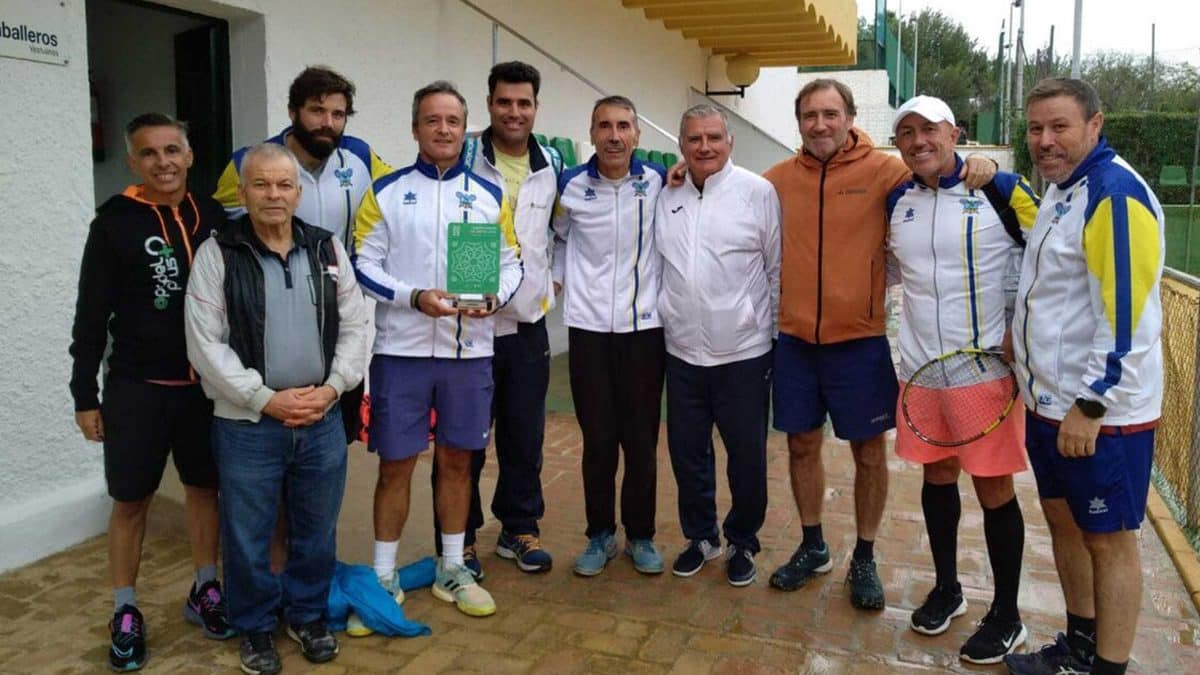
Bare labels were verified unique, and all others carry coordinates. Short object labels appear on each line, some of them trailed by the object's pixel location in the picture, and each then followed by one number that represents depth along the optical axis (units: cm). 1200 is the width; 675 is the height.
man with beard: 406
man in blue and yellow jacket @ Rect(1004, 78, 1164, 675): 310
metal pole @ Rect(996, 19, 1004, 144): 3544
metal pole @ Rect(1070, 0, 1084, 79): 2011
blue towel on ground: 405
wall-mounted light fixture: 1442
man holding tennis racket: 377
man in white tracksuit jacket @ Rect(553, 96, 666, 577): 453
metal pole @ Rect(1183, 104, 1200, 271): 1377
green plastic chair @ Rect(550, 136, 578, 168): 889
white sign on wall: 439
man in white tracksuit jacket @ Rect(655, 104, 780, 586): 439
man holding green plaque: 407
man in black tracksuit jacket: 364
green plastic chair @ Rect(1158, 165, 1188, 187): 2178
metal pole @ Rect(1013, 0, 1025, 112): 3647
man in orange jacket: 417
